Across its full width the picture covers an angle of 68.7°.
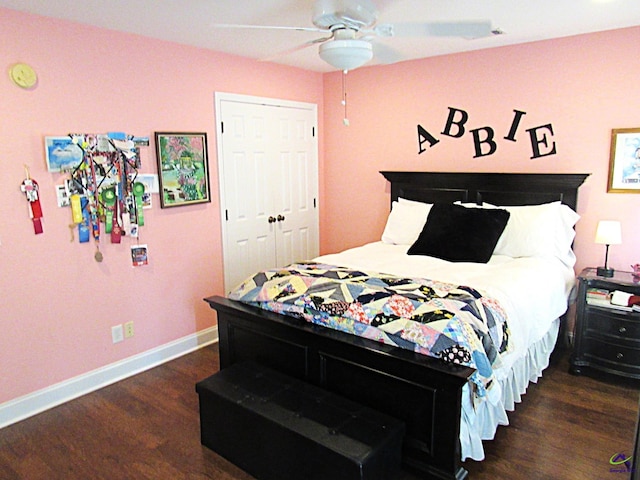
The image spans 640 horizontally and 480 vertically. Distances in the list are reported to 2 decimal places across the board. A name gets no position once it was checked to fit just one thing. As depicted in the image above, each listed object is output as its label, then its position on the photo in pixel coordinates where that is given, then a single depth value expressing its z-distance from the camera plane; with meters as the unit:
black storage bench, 1.96
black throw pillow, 3.34
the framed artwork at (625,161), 3.28
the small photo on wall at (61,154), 2.83
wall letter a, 4.23
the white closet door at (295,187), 4.45
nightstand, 3.05
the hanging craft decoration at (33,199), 2.76
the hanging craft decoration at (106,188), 2.99
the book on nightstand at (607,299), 3.06
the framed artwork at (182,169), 3.44
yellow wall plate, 2.65
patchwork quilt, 2.16
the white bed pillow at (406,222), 3.92
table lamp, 3.18
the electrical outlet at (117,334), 3.31
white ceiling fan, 2.01
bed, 2.16
